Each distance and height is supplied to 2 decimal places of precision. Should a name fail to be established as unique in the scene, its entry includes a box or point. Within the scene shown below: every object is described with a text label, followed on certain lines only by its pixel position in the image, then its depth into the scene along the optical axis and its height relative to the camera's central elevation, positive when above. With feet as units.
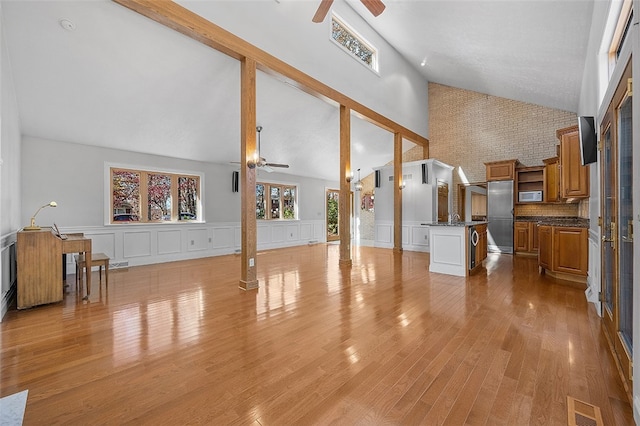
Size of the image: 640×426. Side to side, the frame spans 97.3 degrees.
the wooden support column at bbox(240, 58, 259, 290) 13.94 +1.66
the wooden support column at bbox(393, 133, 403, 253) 28.14 +1.86
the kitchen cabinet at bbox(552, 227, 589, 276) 14.03 -1.99
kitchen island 16.66 -2.17
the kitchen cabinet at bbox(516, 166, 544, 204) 24.76 +2.97
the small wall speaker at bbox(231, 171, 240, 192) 26.45 +3.05
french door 6.65 -0.29
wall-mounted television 10.89 +2.79
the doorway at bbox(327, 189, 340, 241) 37.96 -0.28
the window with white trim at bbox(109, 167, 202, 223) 20.25 +1.37
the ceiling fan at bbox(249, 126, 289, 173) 14.02 +2.90
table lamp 11.65 -0.57
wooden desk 11.14 -2.16
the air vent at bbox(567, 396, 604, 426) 5.06 -3.78
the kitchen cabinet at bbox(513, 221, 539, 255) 24.07 -2.22
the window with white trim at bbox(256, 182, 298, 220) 30.12 +1.31
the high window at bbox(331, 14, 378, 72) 21.25 +13.90
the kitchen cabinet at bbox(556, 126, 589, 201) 13.78 +2.19
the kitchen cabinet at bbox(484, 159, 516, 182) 25.22 +3.86
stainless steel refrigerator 25.36 -0.26
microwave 24.44 +1.39
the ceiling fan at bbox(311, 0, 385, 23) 10.98 +8.31
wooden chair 13.70 -2.45
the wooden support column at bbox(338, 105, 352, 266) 20.52 +1.23
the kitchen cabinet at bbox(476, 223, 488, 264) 18.54 -2.17
